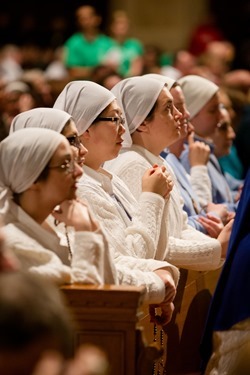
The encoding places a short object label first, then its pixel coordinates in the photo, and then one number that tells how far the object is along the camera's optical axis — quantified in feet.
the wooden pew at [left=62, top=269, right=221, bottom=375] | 20.96
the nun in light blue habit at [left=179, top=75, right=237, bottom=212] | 38.43
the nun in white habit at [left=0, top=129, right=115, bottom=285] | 21.42
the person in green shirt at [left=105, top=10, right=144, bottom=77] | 73.71
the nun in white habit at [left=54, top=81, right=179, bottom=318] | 23.99
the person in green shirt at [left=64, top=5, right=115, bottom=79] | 75.75
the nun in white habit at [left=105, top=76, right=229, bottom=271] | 29.09
